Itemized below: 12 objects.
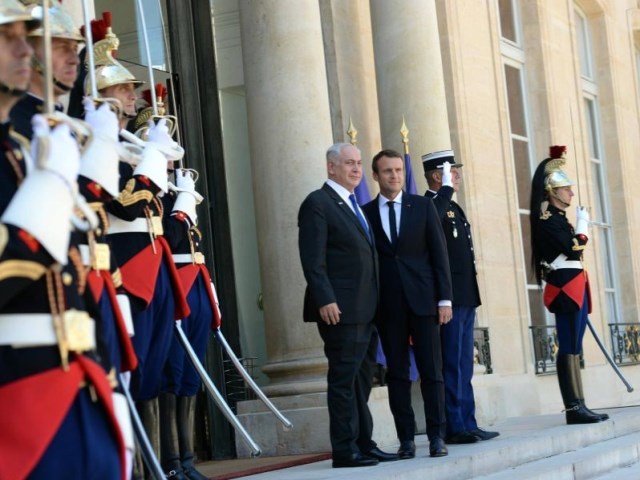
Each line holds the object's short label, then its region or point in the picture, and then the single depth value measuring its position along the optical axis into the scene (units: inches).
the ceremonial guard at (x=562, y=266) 677.3
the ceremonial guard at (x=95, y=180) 281.6
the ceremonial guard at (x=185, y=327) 451.5
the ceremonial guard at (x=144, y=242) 377.7
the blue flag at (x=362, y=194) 661.3
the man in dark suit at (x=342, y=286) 509.4
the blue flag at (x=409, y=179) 690.8
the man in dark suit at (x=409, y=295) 540.1
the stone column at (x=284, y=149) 651.5
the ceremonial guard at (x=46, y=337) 225.9
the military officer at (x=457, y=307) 611.8
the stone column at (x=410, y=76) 777.6
